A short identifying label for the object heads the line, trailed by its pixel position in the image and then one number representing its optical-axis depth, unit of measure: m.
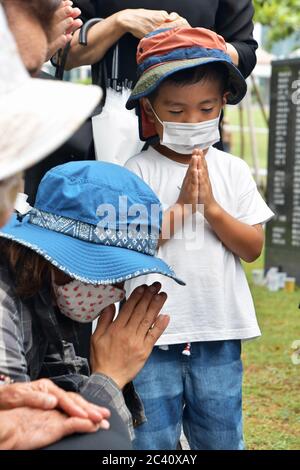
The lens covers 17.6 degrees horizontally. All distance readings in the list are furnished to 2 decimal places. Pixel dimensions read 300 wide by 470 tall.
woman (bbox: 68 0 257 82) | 3.58
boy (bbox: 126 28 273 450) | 3.25
